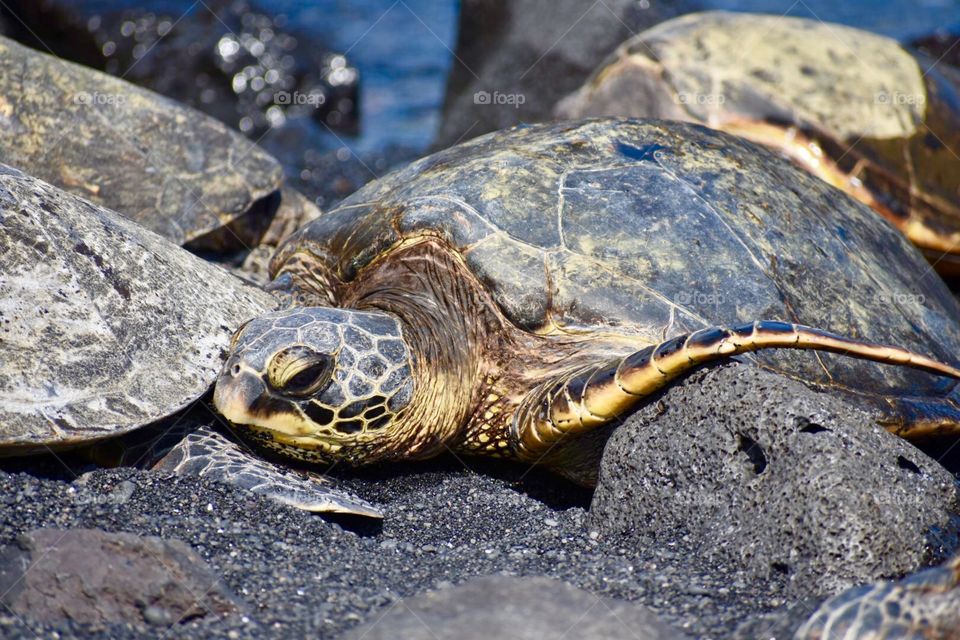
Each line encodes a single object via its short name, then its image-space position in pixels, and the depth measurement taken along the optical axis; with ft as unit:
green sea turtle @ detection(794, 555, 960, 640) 14.11
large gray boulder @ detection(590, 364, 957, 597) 16.92
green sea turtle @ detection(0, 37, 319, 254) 32.83
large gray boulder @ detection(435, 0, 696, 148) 55.88
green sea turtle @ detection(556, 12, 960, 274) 42.24
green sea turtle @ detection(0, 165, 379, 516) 18.97
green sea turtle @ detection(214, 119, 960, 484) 20.30
